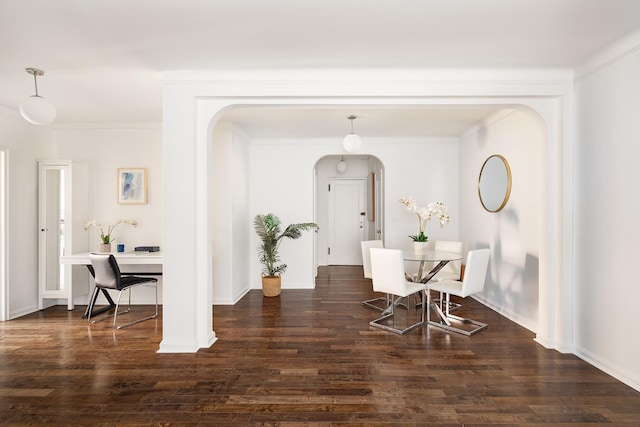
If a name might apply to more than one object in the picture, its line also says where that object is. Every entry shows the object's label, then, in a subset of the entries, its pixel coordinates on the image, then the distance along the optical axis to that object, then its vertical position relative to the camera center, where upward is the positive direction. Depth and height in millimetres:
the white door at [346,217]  8555 -38
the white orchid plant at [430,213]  4418 +27
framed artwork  5023 +404
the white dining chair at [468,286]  3744 -757
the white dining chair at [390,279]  3756 -666
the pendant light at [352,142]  4660 +932
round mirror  4332 +403
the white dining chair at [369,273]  4758 -749
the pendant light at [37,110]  2967 +864
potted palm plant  5445 -425
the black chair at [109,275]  4012 -663
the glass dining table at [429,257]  3971 -463
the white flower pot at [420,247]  4328 -374
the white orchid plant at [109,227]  4734 -148
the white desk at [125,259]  4391 -521
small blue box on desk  4719 -429
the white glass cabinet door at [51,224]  4691 -108
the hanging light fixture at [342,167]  8180 +1087
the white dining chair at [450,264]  4605 -643
